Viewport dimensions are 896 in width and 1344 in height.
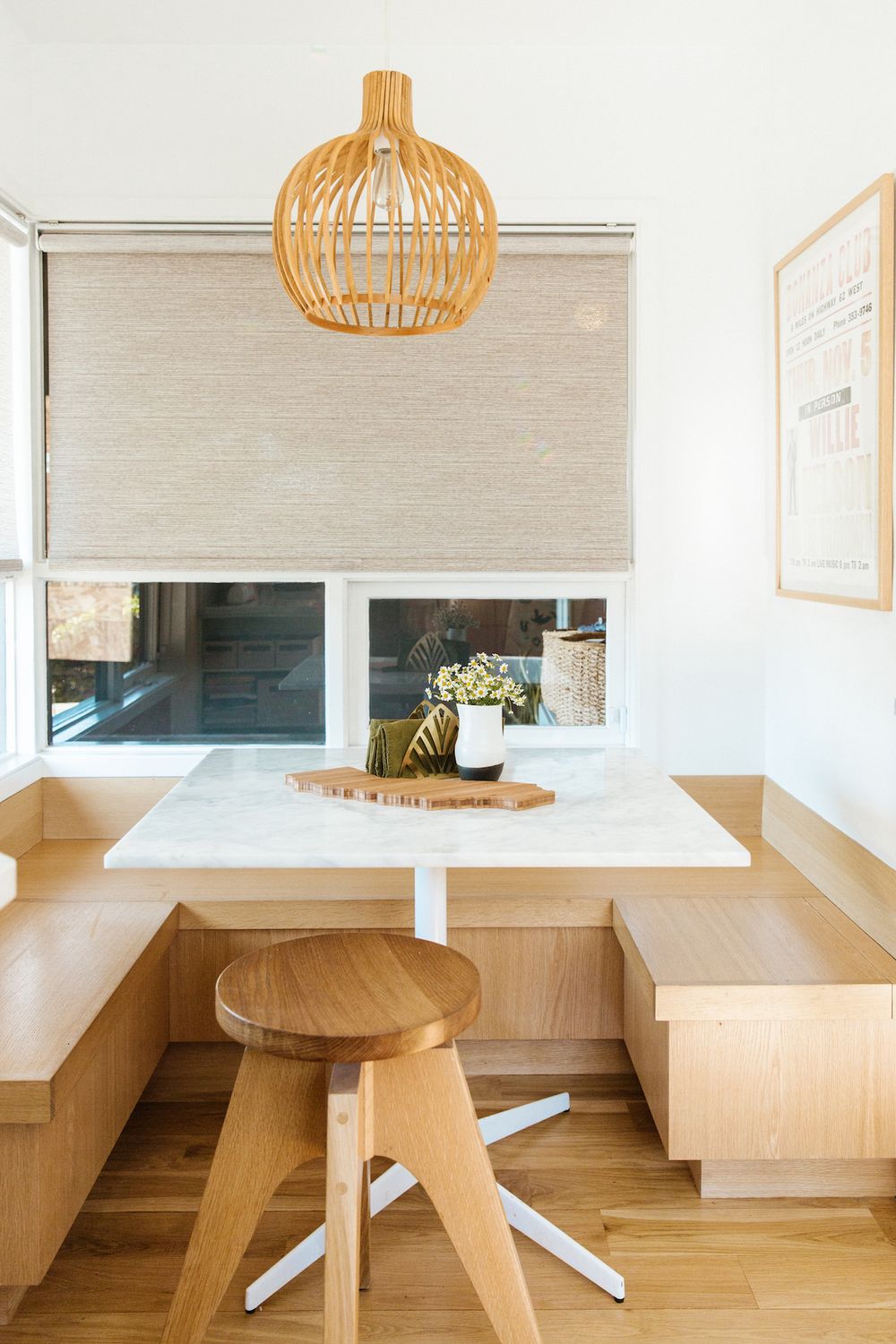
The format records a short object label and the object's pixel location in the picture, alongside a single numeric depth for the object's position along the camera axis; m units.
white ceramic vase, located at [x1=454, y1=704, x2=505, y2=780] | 2.16
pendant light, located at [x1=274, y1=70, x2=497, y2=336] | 1.76
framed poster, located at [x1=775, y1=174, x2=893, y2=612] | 2.17
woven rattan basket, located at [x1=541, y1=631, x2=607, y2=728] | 3.15
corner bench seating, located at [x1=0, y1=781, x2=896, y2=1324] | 1.77
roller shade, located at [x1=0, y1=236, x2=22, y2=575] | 2.90
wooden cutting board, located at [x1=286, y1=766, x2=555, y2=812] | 2.00
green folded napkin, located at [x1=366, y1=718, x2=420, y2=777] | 2.25
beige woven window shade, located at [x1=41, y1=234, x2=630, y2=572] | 2.99
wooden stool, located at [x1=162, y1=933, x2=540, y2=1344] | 1.47
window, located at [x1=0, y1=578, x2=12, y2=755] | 3.05
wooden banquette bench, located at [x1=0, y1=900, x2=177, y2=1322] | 1.68
